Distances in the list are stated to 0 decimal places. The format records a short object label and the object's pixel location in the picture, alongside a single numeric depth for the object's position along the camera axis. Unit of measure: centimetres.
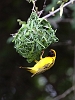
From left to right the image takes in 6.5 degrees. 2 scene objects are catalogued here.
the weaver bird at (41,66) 464
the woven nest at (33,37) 433
